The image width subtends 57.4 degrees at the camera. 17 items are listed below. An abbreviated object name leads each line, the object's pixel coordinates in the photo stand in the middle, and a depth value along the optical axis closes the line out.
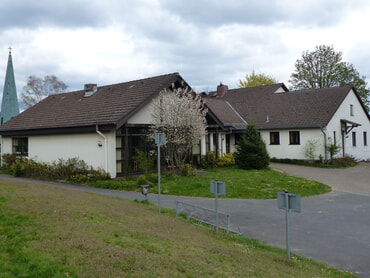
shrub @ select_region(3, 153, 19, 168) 21.38
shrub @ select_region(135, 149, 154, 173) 16.61
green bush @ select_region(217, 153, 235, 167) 23.28
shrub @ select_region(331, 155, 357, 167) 25.84
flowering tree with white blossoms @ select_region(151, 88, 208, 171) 17.67
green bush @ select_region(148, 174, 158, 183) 15.83
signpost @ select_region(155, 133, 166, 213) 9.75
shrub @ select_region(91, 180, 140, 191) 14.86
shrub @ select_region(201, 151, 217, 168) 22.62
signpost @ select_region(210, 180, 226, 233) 7.68
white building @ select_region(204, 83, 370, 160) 26.89
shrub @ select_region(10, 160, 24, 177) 18.88
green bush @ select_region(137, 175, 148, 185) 15.08
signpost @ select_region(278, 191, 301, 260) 5.87
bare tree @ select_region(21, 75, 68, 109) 49.53
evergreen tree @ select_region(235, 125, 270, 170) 21.50
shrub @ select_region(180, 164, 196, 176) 17.80
